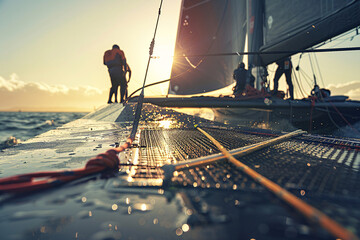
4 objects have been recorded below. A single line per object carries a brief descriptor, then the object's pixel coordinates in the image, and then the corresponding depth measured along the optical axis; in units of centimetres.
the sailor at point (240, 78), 694
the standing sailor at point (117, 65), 575
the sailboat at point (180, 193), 57
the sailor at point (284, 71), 675
